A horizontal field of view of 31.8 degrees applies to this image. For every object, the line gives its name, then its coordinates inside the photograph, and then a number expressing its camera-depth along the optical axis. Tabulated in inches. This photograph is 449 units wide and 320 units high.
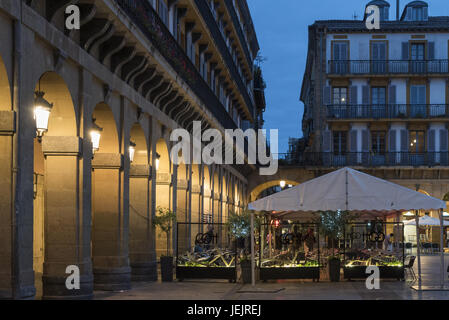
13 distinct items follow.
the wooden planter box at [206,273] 855.7
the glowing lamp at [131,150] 788.0
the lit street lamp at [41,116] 511.2
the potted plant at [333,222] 926.4
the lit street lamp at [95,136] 655.1
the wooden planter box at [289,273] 852.0
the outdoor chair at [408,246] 1658.1
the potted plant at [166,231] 845.2
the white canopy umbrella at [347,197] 773.9
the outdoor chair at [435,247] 1932.8
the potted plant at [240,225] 911.0
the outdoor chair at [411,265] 882.1
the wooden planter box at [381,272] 861.8
